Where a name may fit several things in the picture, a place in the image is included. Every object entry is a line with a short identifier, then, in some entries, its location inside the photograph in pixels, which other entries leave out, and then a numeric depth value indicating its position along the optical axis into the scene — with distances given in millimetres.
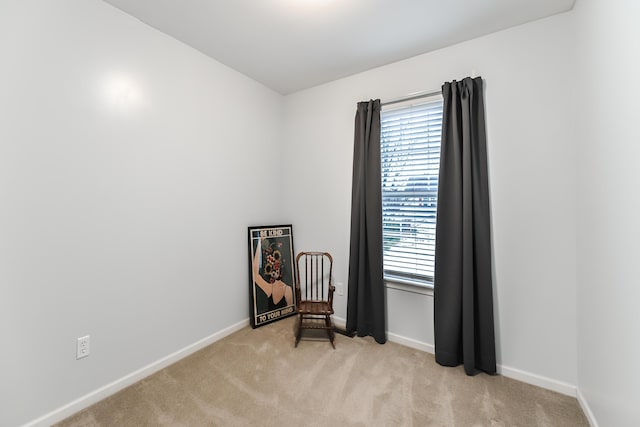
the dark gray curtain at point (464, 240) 2064
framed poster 2906
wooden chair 2559
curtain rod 2357
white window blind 2410
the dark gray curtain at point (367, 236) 2572
